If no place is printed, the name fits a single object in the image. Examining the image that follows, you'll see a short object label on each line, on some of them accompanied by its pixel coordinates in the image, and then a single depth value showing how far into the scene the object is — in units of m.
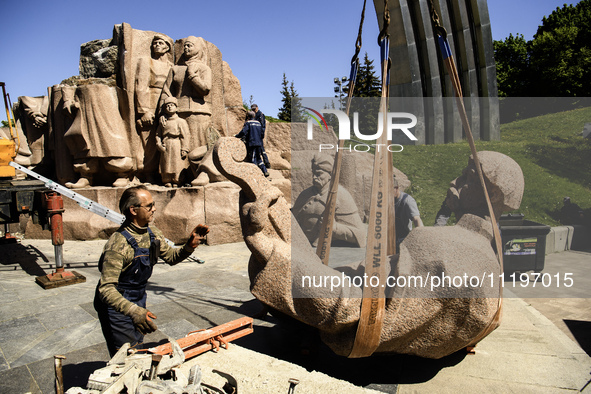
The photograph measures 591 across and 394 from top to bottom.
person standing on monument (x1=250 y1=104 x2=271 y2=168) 8.66
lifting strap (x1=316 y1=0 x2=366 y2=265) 3.25
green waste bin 6.05
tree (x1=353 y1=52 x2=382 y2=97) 23.12
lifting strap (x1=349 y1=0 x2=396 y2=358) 2.44
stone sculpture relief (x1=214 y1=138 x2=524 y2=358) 2.49
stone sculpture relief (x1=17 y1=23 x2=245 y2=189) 8.61
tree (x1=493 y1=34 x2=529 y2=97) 26.08
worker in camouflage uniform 2.00
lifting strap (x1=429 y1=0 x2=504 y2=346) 2.68
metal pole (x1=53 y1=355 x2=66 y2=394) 1.92
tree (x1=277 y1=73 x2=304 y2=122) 28.50
